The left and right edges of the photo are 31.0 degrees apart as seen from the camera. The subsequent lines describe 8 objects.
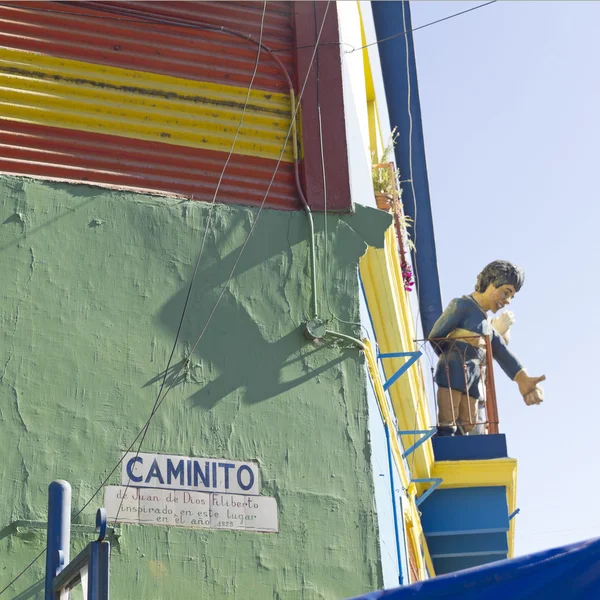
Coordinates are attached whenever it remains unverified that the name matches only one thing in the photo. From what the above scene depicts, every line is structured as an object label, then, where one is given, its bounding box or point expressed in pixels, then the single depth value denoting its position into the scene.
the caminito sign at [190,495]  5.29
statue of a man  9.23
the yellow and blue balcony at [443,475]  7.77
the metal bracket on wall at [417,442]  7.55
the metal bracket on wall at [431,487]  8.45
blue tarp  3.65
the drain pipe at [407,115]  12.05
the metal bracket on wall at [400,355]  6.84
